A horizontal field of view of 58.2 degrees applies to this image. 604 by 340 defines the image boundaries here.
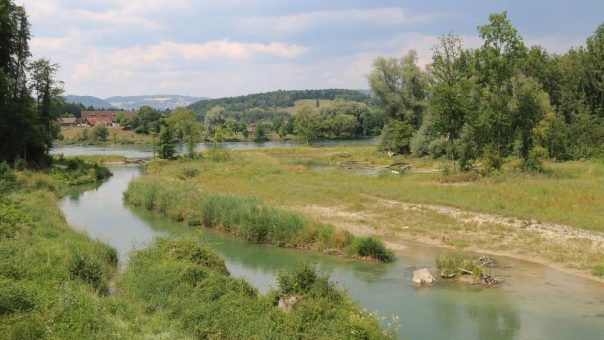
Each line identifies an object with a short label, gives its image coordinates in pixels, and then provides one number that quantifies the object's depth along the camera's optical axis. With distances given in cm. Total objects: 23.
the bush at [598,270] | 2150
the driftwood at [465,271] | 2167
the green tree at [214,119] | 17139
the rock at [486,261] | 2333
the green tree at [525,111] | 5088
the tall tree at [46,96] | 5934
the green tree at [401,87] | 8588
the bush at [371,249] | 2488
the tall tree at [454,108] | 5088
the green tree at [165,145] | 7558
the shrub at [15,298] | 1356
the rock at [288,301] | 1584
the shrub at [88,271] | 1831
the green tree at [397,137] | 8194
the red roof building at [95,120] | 19176
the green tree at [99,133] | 15075
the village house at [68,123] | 19012
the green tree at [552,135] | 5234
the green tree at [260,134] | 15999
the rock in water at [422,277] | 2138
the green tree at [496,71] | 4925
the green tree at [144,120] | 16288
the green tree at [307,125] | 12583
